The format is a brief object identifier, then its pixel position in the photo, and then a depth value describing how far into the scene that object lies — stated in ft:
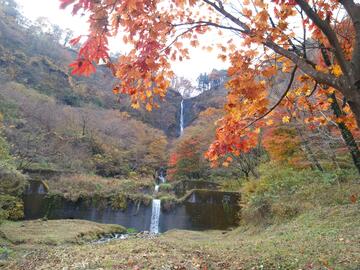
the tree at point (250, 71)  8.51
